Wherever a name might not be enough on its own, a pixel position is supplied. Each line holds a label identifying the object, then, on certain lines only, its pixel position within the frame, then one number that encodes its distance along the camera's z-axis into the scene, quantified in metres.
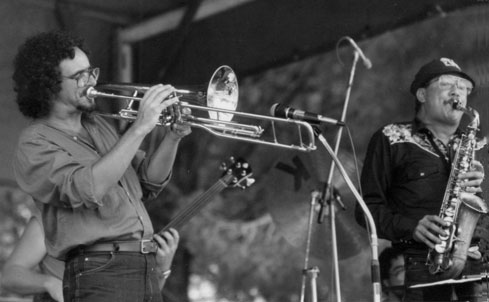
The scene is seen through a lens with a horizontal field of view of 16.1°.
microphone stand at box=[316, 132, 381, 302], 5.89
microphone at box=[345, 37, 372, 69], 9.50
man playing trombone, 5.85
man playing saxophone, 7.55
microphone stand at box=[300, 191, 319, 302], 8.90
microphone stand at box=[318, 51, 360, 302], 8.99
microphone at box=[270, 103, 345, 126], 6.07
